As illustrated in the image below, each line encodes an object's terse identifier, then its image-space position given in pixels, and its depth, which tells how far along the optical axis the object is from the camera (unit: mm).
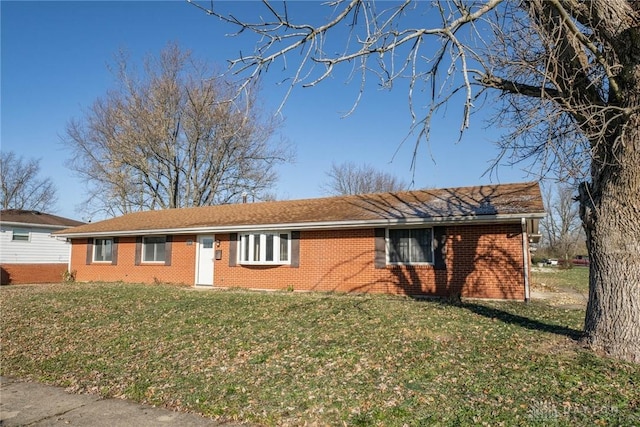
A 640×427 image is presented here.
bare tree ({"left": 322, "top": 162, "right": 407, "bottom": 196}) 46531
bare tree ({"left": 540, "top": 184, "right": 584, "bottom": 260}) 51338
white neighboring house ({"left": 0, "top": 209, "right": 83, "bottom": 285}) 21938
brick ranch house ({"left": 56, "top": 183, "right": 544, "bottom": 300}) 12305
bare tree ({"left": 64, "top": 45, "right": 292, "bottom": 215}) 28672
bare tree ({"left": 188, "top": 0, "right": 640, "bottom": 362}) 5703
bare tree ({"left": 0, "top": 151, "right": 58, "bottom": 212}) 45406
